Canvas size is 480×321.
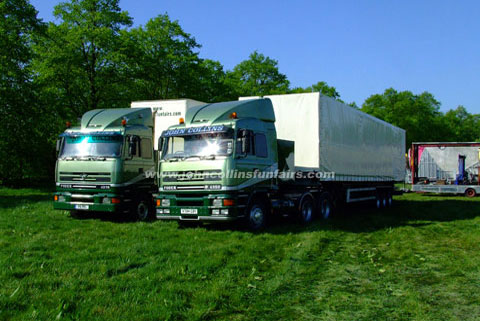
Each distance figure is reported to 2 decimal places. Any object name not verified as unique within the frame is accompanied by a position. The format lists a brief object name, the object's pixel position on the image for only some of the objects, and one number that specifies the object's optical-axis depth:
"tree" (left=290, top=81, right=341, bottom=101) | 55.25
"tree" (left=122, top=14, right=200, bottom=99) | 33.97
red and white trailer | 28.00
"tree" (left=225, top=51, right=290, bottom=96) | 48.81
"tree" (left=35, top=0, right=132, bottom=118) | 29.83
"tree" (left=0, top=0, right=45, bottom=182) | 24.48
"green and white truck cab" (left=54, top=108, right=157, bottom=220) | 12.35
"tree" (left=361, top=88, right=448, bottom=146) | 58.97
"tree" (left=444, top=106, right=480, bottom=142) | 66.78
